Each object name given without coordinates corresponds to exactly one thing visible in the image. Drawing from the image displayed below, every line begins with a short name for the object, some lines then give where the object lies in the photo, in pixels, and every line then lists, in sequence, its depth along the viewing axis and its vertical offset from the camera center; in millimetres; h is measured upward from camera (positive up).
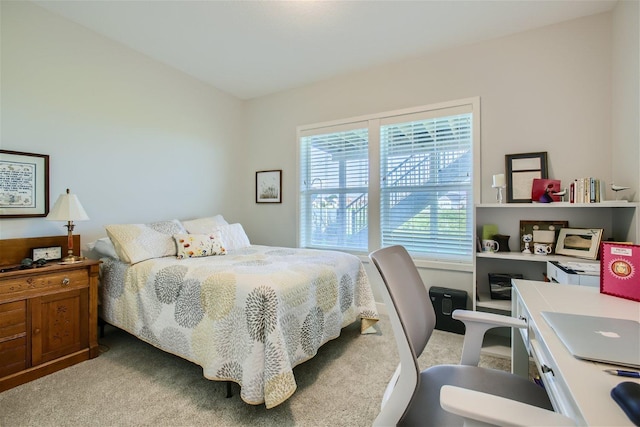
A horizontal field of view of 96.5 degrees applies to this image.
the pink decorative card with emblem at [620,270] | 1246 -262
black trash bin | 2596 -849
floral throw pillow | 2539 -305
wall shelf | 2080 -111
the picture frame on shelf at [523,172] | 2451 +349
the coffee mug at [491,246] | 2510 -296
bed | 1556 -599
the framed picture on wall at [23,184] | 2100 +212
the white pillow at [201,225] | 3008 -140
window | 2811 +340
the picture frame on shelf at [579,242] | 2109 -228
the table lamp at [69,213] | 2096 -7
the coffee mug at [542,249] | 2301 -295
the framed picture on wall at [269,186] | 3879 +359
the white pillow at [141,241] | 2322 -245
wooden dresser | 1807 -709
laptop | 769 -382
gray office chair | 666 -466
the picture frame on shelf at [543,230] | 2375 -153
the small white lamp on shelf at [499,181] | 2398 +264
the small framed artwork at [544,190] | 2285 +185
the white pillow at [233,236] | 3065 -269
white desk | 603 -401
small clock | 2147 -314
